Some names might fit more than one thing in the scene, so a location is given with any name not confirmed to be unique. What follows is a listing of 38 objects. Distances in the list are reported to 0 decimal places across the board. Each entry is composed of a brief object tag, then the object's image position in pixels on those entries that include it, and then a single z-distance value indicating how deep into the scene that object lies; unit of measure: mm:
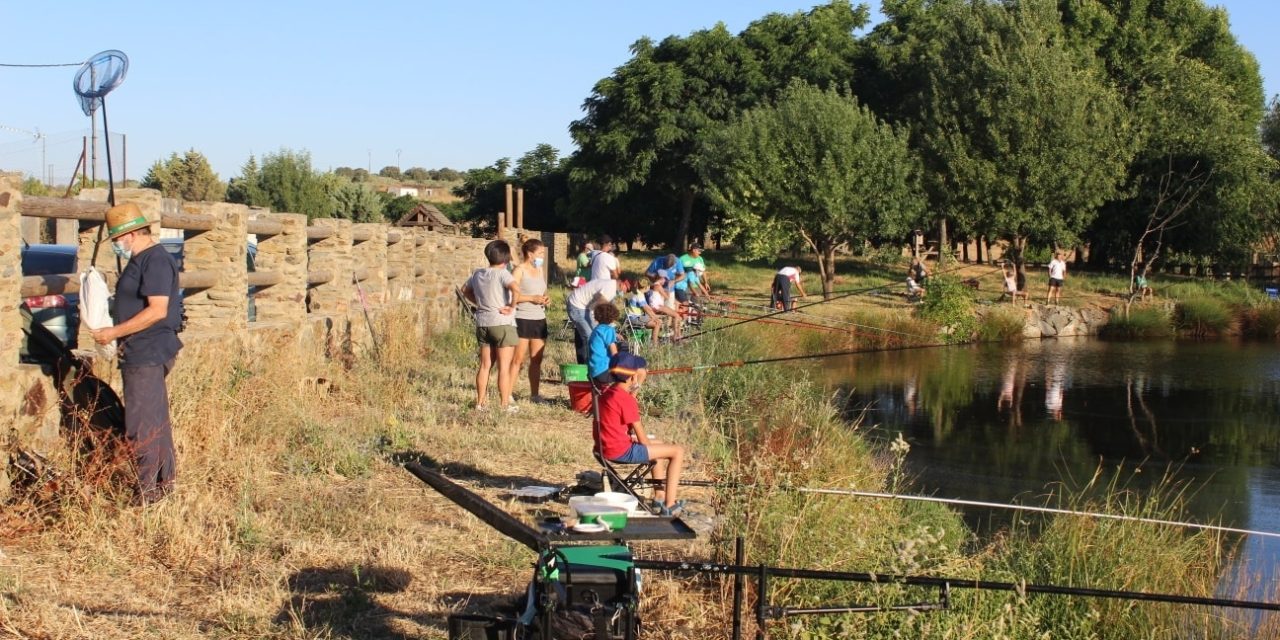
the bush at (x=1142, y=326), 31344
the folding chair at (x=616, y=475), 6344
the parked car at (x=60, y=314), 8766
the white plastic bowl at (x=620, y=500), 5430
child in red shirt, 7227
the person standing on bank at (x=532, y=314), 11531
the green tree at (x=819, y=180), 34188
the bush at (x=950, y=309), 28031
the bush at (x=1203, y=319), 31500
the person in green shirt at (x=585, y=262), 22906
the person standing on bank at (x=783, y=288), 27380
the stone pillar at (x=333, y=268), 13227
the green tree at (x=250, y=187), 49750
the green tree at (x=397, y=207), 66188
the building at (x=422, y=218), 43406
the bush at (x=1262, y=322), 31688
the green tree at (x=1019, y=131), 34312
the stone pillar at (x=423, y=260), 18422
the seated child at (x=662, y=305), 17412
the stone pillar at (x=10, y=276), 6621
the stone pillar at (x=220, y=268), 10109
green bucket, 10000
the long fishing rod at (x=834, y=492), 6816
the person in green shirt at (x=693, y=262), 22561
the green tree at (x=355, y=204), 51125
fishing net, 8711
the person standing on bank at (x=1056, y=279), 32781
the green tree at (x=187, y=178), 48250
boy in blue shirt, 9398
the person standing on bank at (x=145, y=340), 6539
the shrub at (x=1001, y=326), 29297
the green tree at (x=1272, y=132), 45188
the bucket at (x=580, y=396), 8289
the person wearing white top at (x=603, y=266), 14789
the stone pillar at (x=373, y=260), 14773
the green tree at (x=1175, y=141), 36125
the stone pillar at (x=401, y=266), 16342
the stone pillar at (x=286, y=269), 11703
